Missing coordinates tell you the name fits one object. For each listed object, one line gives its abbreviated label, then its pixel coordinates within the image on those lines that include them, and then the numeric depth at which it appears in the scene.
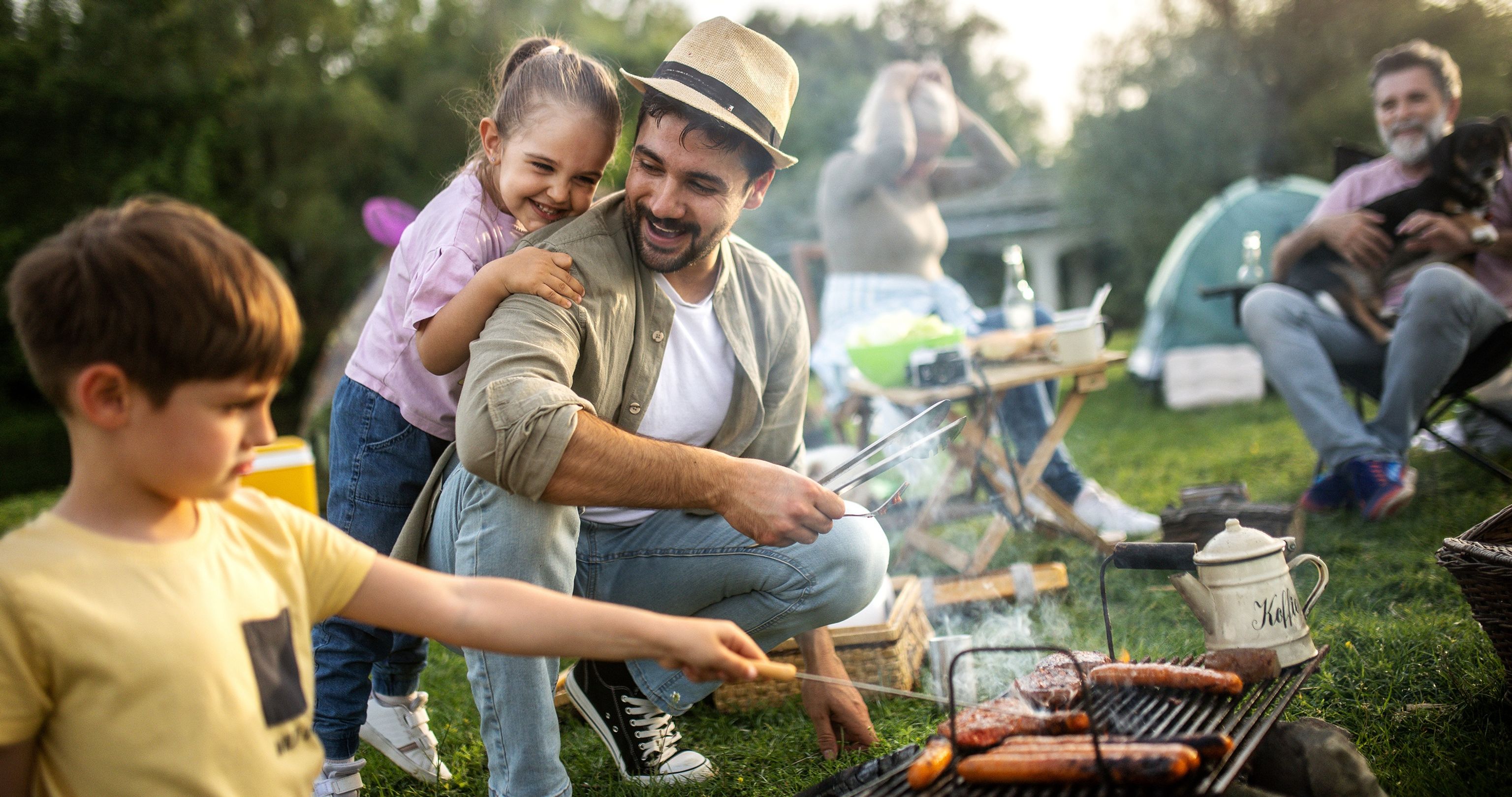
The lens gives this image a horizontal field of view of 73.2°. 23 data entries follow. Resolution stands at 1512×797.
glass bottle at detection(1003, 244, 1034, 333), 5.00
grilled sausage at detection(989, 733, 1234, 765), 1.68
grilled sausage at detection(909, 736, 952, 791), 1.72
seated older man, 4.30
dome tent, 8.42
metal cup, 2.93
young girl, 2.41
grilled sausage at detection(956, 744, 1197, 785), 1.57
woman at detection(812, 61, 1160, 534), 5.62
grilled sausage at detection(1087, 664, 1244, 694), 2.00
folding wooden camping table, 4.18
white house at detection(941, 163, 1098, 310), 17.09
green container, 4.43
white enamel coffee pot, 2.10
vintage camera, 4.24
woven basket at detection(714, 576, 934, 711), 3.03
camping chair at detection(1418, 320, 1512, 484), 4.30
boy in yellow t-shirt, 1.23
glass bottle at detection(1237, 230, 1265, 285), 5.20
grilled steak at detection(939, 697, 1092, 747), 1.82
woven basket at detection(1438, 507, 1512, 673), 2.25
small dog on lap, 4.52
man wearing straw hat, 2.14
